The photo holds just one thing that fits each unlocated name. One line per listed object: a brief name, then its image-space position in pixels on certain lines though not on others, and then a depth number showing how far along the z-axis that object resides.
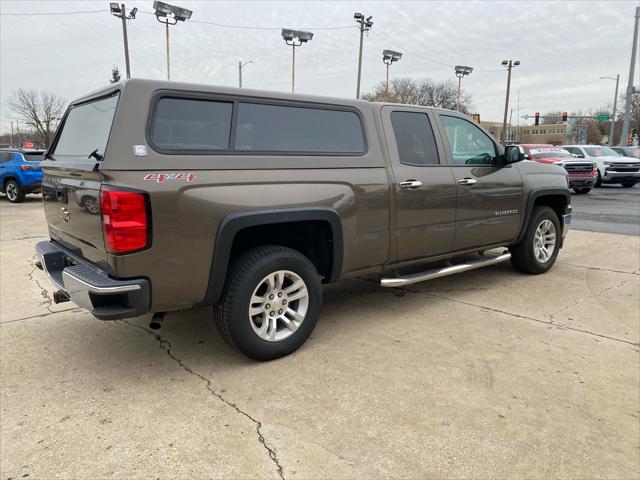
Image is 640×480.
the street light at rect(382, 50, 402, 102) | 38.91
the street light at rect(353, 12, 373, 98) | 33.00
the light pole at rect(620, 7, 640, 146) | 30.91
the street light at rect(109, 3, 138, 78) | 23.41
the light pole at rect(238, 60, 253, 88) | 37.93
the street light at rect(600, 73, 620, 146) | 43.11
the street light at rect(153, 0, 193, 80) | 24.39
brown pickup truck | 2.90
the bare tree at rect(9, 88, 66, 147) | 57.66
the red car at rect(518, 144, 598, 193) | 16.91
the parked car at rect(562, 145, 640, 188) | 19.84
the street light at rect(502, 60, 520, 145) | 44.19
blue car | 15.05
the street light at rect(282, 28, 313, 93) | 32.69
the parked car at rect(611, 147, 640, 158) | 22.98
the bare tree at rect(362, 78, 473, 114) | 60.12
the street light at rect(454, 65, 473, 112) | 42.43
